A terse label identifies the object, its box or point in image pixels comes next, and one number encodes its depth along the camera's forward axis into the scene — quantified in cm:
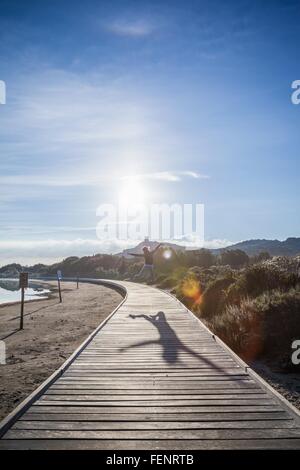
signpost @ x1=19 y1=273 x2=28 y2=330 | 1507
